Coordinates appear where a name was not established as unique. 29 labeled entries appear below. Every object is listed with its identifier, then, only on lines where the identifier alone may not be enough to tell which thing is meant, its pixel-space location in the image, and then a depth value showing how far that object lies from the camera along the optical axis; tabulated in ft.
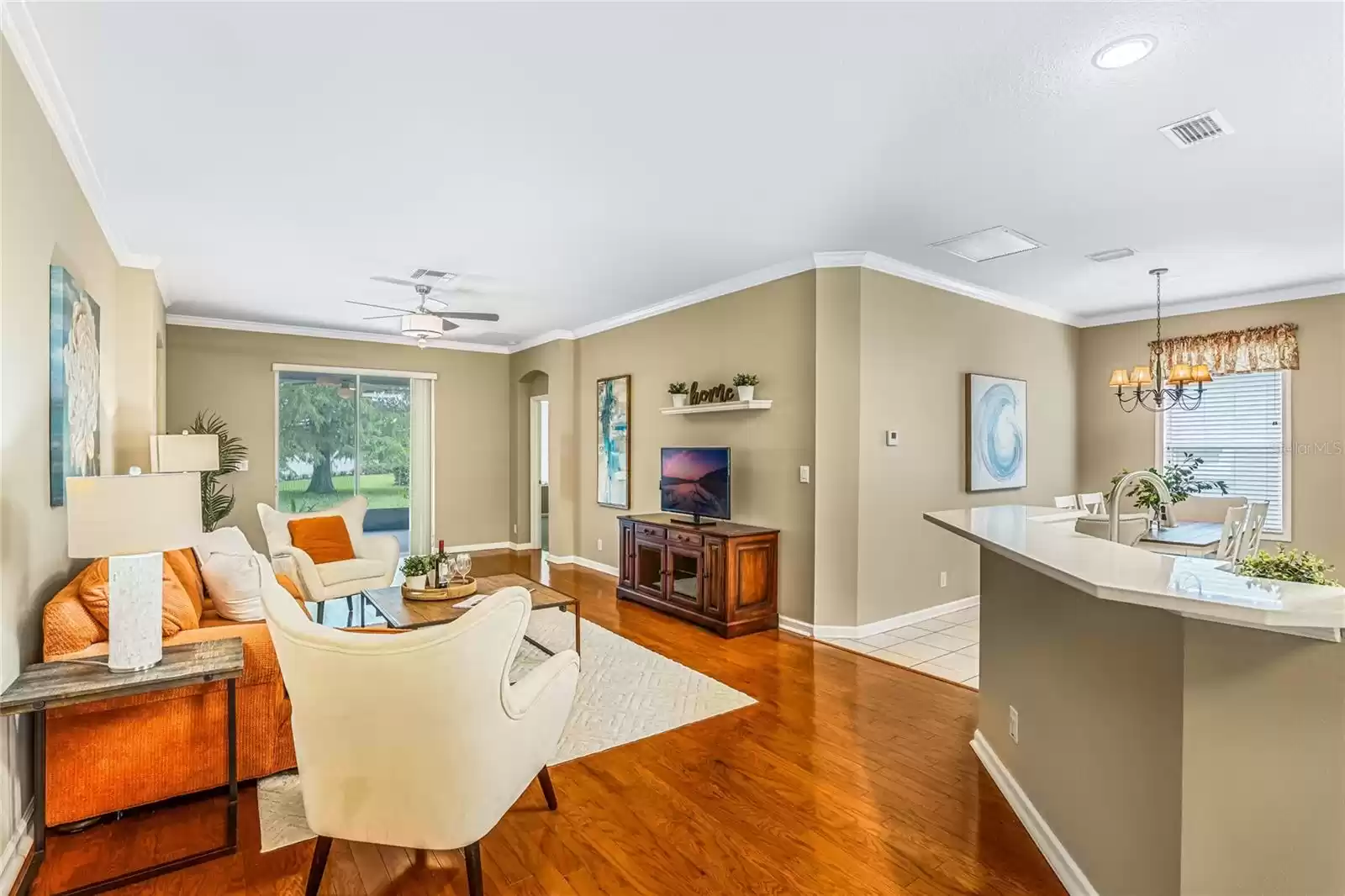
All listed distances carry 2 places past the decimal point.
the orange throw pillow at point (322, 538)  16.78
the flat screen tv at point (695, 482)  17.33
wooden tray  12.93
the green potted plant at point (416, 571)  13.35
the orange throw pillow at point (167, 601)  8.30
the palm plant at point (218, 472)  20.02
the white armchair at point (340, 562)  15.71
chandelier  15.66
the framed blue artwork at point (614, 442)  22.26
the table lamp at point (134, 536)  6.95
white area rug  8.46
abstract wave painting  18.26
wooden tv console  15.96
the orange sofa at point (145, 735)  7.63
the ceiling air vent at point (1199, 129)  9.05
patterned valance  18.12
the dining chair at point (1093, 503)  18.71
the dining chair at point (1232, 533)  12.99
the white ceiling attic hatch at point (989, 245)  13.88
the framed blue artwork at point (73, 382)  8.88
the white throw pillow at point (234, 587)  10.78
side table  6.76
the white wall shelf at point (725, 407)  16.83
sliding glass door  24.44
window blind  18.51
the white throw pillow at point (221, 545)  12.19
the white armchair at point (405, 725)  6.12
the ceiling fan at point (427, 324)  16.35
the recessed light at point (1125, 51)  7.38
